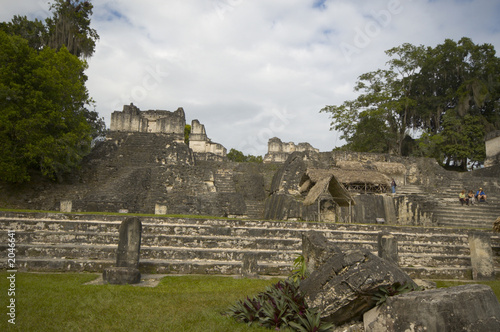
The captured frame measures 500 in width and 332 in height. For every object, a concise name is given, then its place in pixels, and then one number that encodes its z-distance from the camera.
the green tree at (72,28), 23.05
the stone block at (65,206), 14.36
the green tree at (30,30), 20.95
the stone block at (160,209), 15.13
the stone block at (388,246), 8.25
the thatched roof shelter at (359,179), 18.80
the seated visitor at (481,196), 19.15
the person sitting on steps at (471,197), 19.22
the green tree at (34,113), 15.84
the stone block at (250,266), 7.51
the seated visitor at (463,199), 18.97
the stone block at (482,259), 8.45
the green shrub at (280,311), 3.78
